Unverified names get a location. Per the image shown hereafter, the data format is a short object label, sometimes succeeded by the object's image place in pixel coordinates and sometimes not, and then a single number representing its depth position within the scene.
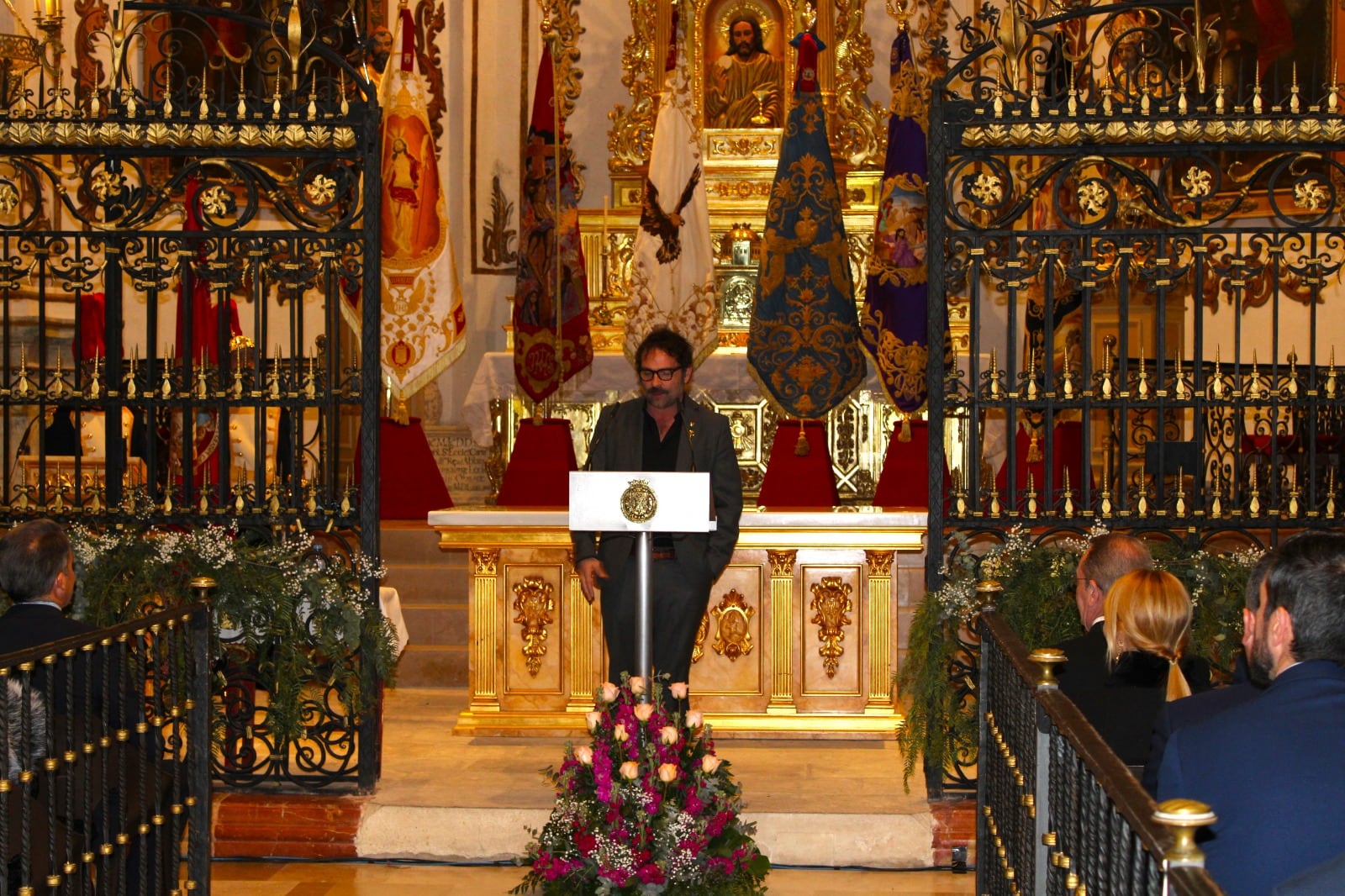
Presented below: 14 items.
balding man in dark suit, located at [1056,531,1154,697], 3.68
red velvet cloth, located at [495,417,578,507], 8.81
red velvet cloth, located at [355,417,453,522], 9.84
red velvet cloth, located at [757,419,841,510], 8.52
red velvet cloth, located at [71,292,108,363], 9.63
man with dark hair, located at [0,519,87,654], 3.74
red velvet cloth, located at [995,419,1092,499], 9.21
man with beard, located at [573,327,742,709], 5.05
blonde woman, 3.40
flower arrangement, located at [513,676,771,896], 4.03
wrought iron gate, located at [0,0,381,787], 5.53
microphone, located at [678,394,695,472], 5.19
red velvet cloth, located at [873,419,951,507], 8.63
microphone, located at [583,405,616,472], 5.29
